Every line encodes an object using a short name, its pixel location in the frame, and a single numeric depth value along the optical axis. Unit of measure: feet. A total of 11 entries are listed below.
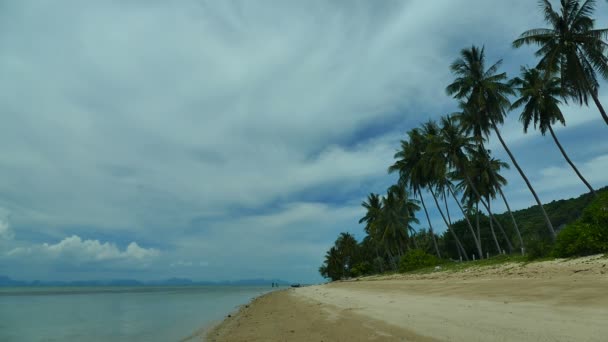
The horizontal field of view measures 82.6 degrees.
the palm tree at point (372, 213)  187.93
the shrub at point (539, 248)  56.56
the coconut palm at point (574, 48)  69.10
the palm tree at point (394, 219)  161.27
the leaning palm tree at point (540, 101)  92.68
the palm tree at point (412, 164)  136.36
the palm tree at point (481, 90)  97.71
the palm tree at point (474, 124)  102.65
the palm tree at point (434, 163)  117.01
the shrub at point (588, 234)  43.34
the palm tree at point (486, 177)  128.57
